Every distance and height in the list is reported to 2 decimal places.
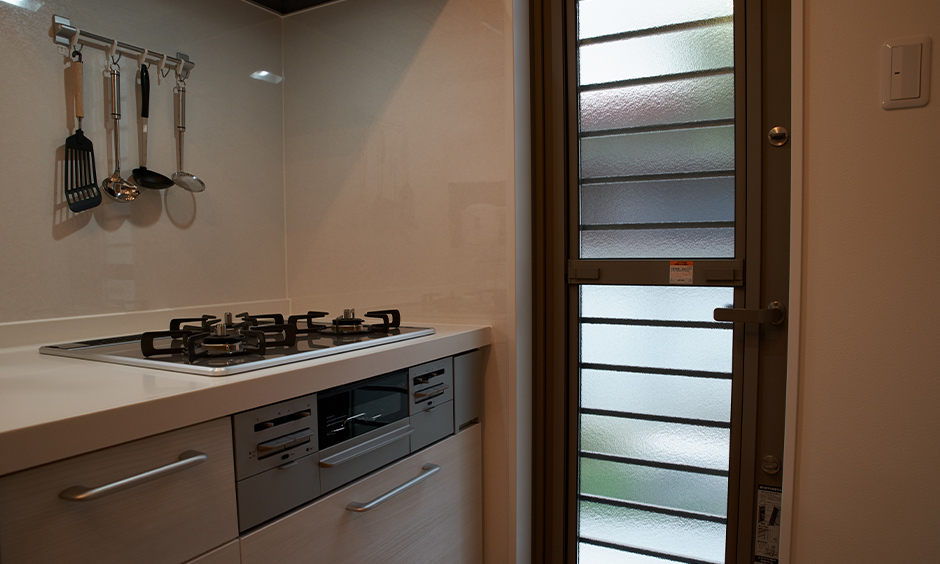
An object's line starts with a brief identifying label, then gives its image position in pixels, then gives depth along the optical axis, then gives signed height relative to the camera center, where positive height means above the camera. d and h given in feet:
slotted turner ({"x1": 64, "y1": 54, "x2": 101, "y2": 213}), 4.40 +0.72
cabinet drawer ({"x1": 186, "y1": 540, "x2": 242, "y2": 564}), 2.78 -1.44
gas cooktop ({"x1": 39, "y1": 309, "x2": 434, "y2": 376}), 3.33 -0.57
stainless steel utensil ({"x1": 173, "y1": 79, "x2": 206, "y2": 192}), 5.16 +0.99
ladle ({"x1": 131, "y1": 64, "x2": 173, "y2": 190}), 4.81 +0.88
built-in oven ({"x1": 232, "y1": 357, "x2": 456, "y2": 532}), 3.05 -1.09
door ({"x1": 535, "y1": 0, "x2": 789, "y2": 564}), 4.74 -0.21
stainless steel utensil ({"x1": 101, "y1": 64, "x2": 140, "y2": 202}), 4.62 +0.70
